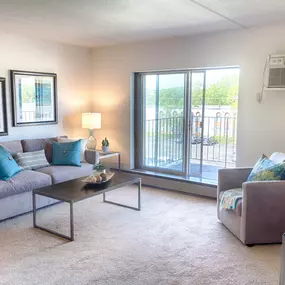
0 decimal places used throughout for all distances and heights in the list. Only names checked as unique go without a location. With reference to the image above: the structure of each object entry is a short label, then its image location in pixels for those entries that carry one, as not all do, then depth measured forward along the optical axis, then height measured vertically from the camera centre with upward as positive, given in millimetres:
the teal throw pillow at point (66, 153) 4699 -633
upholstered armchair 3117 -970
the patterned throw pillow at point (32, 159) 4328 -681
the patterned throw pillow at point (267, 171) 3256 -610
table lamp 5469 -228
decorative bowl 3733 -792
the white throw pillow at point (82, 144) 4969 -533
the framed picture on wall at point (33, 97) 4762 +172
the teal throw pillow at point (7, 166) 3859 -682
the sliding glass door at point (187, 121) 4832 -166
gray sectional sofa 3711 -859
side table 5379 -749
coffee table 3288 -864
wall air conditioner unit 3920 +457
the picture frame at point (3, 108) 4574 +1
